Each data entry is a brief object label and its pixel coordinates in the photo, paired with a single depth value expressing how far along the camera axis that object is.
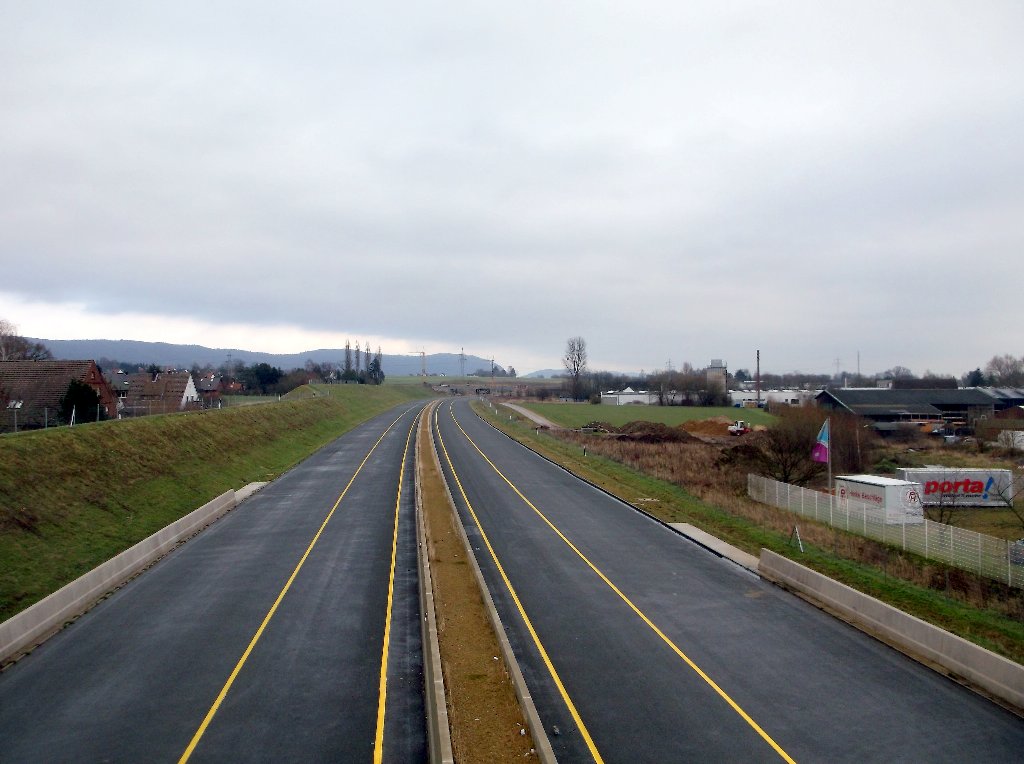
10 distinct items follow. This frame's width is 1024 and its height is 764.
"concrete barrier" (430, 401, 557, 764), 11.03
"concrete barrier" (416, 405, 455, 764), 10.98
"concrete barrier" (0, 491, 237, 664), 16.41
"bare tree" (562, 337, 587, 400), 193.54
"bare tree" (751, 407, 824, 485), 46.56
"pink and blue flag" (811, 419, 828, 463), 30.79
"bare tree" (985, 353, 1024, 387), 174.82
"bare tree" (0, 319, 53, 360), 98.50
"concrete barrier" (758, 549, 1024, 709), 13.73
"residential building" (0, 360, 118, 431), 44.16
